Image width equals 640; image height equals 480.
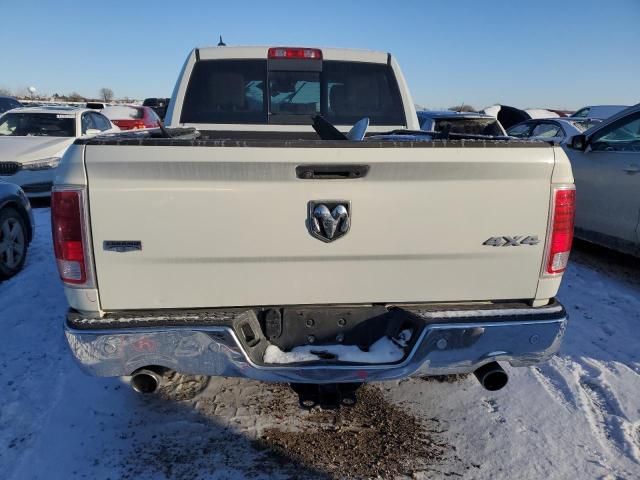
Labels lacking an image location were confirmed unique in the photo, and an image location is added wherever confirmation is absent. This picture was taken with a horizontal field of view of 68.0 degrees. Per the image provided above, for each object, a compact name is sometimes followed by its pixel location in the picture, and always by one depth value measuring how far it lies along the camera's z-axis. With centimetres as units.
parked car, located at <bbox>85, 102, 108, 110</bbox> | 1893
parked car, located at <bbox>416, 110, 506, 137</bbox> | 815
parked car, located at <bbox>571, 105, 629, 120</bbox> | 1677
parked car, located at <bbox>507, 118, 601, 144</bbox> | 1016
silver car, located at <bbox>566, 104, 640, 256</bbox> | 539
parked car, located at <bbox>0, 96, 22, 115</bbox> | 2116
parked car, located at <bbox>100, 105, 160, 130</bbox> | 1566
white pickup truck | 217
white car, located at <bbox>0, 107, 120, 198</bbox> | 876
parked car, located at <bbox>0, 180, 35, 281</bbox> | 521
